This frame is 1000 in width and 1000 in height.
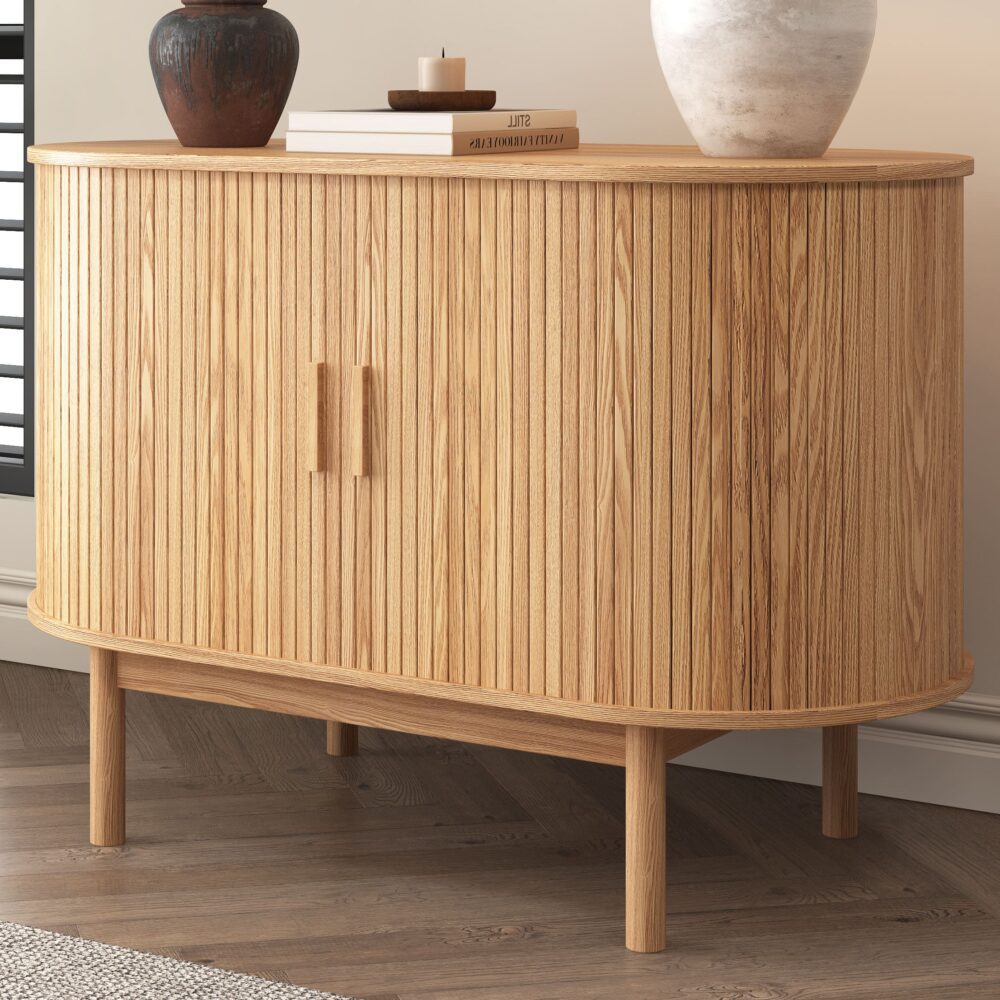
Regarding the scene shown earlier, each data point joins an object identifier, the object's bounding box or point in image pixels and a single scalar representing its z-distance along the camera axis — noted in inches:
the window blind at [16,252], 172.4
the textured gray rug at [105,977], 131.6
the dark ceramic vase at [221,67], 141.6
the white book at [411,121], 134.6
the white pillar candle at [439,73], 140.4
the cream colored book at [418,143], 134.2
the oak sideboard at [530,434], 130.5
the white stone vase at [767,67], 132.7
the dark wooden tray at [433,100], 139.5
